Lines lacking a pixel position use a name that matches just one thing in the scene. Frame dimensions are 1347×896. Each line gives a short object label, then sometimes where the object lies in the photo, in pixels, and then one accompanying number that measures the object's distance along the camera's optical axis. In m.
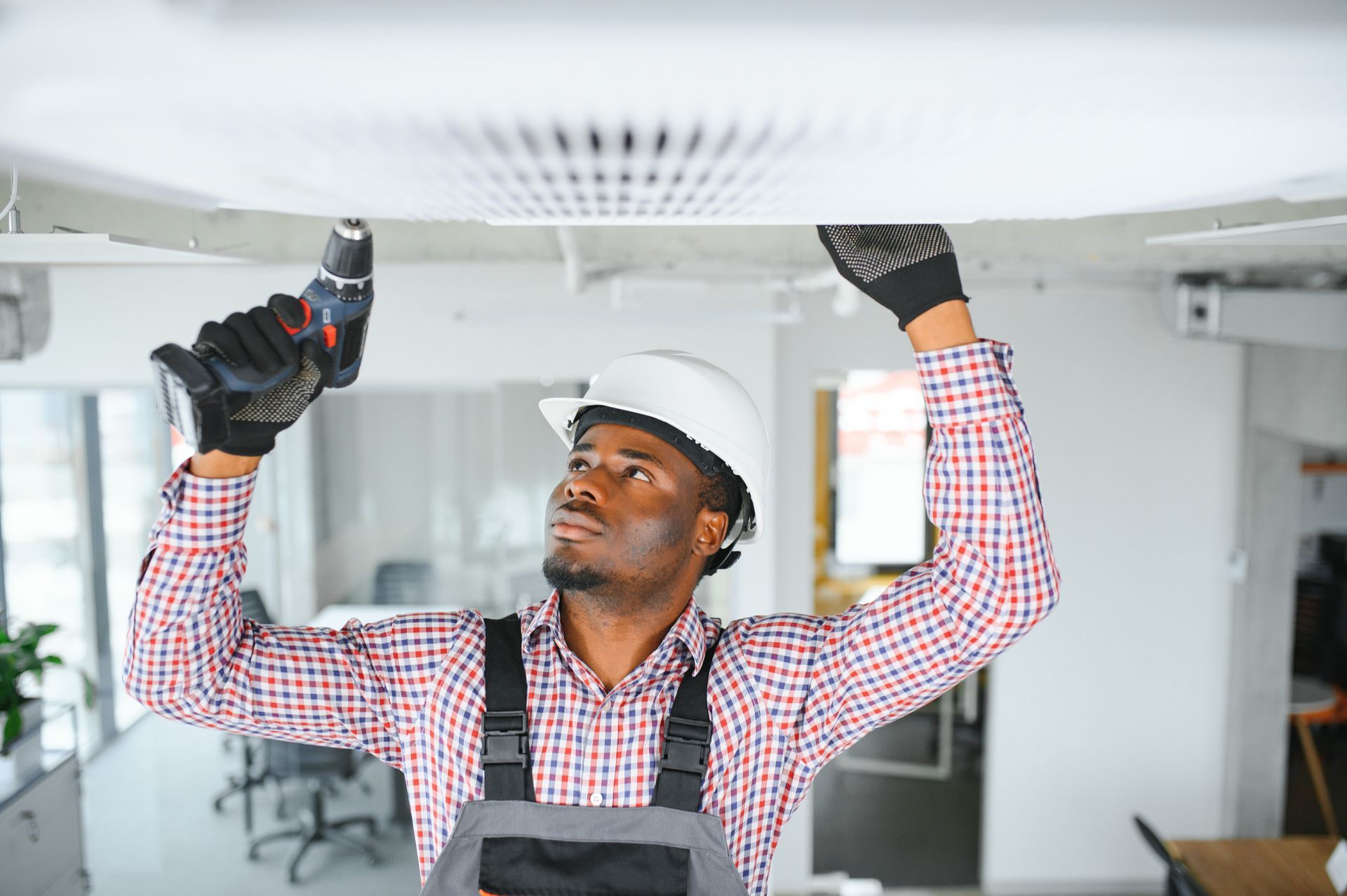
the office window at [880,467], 6.63
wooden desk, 3.73
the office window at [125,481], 4.68
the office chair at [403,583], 4.87
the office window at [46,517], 4.53
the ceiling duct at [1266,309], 3.69
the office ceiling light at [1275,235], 1.22
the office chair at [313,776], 4.61
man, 1.18
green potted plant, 3.56
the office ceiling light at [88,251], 1.37
